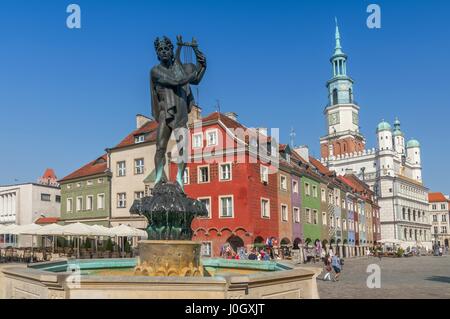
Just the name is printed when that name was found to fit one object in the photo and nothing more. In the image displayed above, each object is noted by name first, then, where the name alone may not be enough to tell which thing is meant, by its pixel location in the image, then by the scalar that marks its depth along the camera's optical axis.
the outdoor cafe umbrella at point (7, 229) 31.02
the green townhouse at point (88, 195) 43.80
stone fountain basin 6.32
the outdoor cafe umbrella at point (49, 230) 29.03
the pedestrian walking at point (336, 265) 20.47
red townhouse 34.47
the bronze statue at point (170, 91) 10.57
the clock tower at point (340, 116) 112.75
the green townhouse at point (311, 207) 43.16
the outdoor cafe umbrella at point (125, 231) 31.11
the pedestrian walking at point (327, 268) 20.78
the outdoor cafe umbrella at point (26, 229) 29.84
